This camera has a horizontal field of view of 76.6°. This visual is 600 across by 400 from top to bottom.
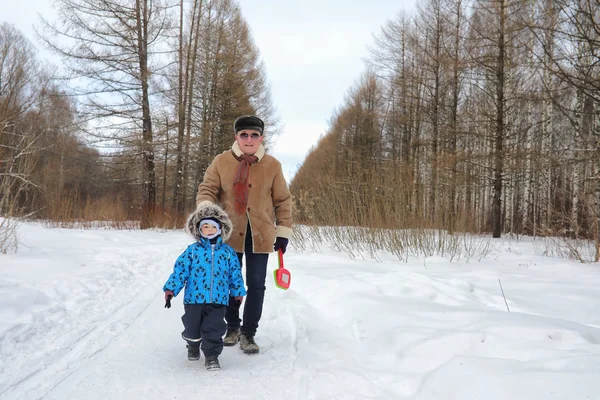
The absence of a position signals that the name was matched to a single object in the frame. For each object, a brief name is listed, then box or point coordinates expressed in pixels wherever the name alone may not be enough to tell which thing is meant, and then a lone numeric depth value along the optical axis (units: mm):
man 2969
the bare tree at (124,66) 13523
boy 2594
